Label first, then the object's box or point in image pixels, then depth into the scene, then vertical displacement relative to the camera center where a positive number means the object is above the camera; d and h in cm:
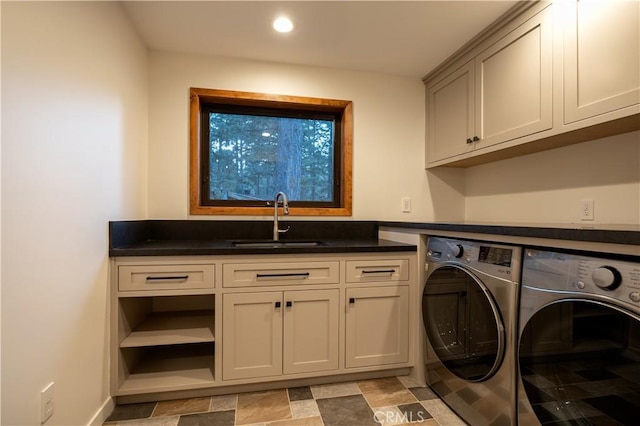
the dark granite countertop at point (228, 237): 162 -18
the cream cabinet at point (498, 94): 155 +71
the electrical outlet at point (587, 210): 164 +2
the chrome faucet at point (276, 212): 214 -1
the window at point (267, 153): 226 +45
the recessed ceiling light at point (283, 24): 177 +110
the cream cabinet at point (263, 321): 160 -62
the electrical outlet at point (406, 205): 251 +6
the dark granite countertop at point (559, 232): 85 -7
